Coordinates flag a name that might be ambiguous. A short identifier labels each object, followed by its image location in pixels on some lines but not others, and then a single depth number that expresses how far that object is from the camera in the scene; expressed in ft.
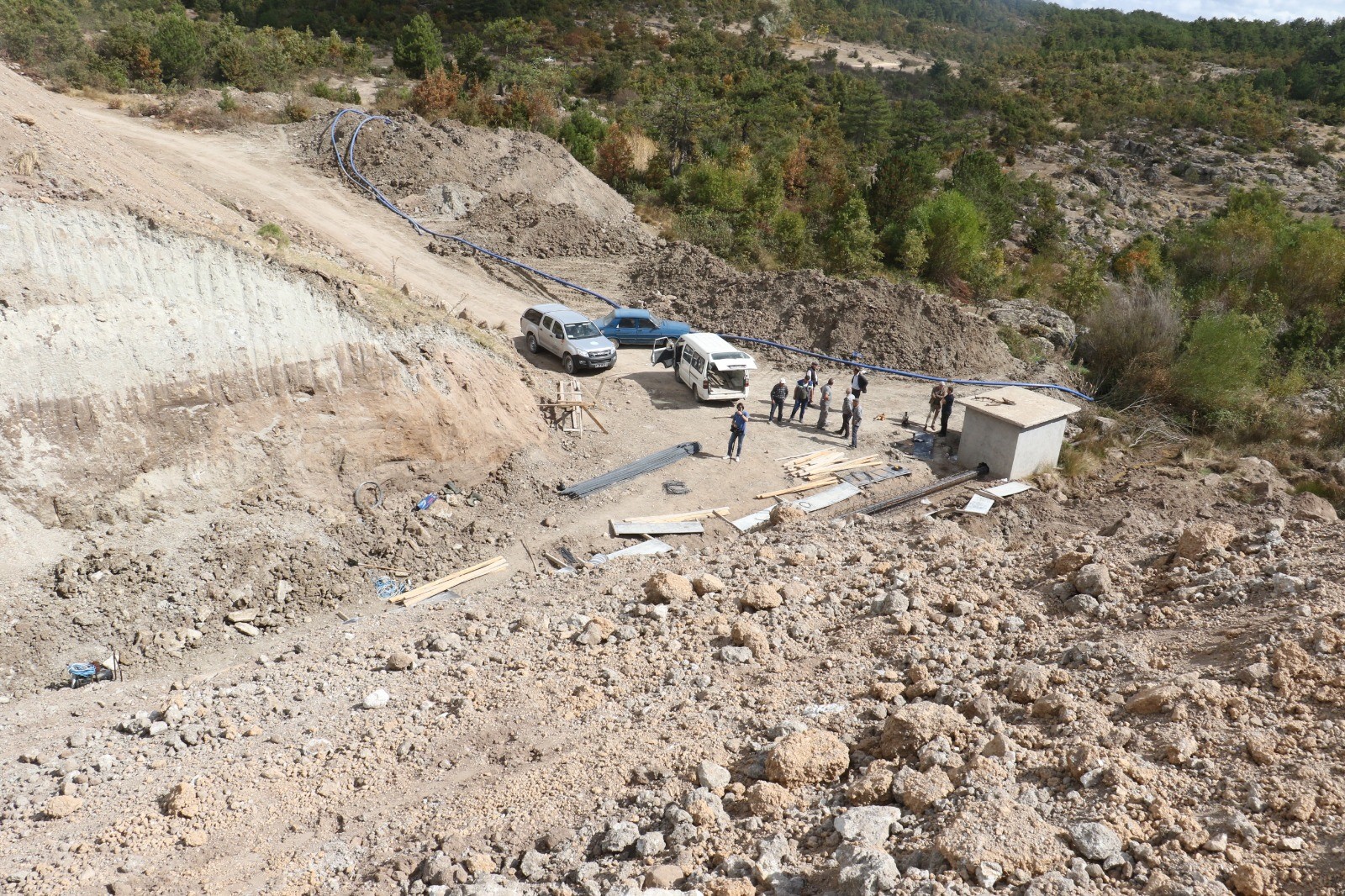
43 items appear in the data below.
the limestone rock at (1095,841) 20.97
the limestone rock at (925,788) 23.82
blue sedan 78.89
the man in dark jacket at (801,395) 68.03
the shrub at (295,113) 113.50
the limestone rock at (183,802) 27.14
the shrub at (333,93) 124.77
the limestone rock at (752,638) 34.83
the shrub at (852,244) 106.22
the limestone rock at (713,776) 26.25
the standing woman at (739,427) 60.95
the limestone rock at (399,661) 35.53
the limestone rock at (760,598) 38.06
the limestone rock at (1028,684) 28.63
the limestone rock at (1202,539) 38.22
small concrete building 59.98
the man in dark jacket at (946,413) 65.51
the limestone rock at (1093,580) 36.32
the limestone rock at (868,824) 22.95
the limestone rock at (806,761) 26.16
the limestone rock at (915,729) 26.55
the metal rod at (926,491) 57.20
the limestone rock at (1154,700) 26.30
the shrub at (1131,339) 78.74
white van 68.39
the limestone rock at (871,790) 24.82
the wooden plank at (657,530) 52.95
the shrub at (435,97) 121.29
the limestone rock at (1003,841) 20.93
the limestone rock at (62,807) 27.27
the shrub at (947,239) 107.76
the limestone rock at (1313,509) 51.38
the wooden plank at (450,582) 46.32
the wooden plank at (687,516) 54.34
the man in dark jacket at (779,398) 67.72
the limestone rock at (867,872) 20.74
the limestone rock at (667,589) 39.58
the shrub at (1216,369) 74.49
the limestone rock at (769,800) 25.00
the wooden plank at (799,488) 57.98
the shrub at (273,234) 60.16
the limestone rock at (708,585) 40.60
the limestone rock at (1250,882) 19.49
